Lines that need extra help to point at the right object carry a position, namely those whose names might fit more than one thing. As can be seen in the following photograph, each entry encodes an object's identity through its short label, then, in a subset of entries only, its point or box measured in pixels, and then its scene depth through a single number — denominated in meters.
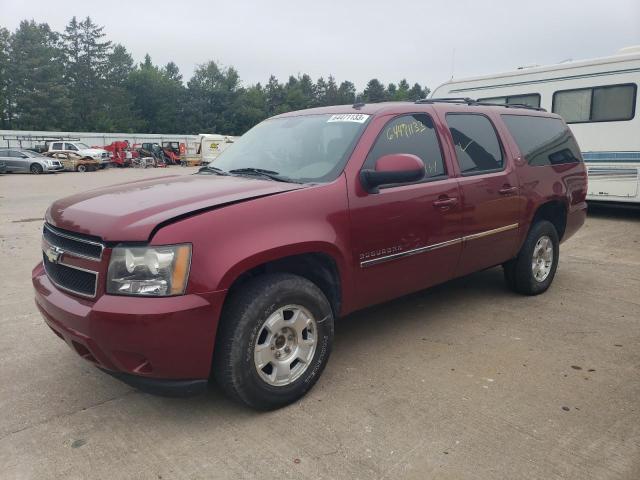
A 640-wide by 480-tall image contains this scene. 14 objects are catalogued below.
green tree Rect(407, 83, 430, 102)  109.70
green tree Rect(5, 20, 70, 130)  61.00
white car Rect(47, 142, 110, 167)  33.08
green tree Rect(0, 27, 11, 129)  60.75
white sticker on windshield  3.81
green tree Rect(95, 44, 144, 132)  69.62
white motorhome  9.84
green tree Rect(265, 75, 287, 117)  90.31
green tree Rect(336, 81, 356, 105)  104.19
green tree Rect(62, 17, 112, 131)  69.69
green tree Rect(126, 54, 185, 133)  76.50
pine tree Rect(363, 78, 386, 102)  103.00
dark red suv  2.66
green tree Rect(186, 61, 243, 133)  76.50
